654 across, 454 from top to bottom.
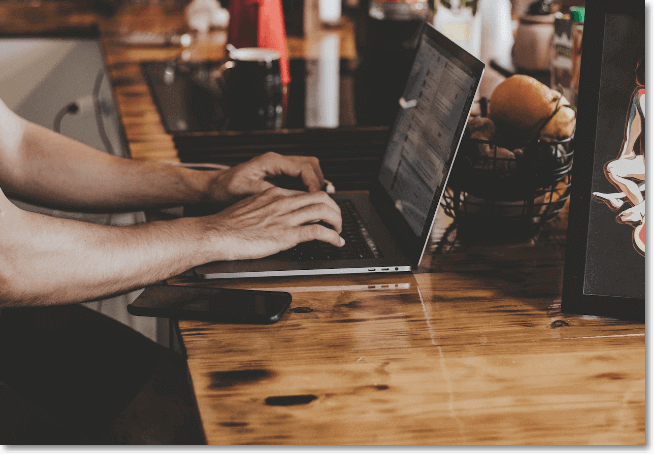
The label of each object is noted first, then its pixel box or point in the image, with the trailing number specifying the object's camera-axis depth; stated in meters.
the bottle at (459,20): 1.59
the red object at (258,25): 1.80
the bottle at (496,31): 1.71
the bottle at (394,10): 2.00
